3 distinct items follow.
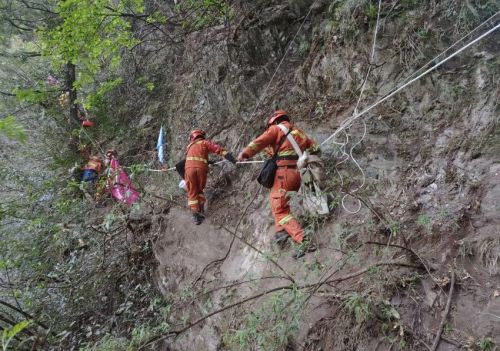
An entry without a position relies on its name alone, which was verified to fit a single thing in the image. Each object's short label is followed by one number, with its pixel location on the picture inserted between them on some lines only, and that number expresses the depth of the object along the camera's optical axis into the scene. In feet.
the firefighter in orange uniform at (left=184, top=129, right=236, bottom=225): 24.79
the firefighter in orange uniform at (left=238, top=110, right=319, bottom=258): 18.60
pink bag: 19.16
